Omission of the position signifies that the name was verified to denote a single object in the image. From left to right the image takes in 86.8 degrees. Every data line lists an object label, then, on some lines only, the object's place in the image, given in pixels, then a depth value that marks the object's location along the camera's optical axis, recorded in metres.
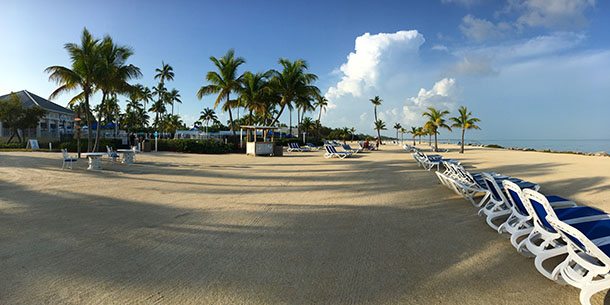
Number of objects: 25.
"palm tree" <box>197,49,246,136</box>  26.05
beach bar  21.89
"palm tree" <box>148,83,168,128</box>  48.94
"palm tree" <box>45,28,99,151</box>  15.88
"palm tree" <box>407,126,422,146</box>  57.32
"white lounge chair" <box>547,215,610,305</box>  2.54
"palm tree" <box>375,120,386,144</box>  72.93
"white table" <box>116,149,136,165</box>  14.00
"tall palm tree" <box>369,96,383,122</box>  74.50
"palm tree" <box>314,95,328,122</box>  63.72
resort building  30.67
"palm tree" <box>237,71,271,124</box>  27.11
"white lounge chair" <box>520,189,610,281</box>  3.21
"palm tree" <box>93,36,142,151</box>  16.59
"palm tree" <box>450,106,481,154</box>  31.13
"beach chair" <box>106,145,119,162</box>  13.73
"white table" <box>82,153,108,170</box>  11.70
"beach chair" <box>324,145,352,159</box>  21.55
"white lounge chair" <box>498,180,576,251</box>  3.94
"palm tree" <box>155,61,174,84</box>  46.28
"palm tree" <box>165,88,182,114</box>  59.95
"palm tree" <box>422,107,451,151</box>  34.22
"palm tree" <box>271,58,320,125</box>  27.69
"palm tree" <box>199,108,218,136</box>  88.46
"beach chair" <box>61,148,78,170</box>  11.60
